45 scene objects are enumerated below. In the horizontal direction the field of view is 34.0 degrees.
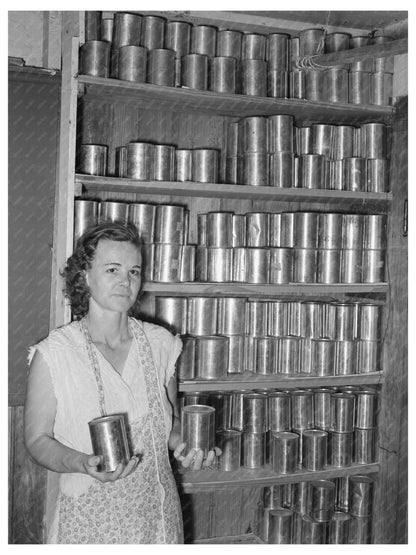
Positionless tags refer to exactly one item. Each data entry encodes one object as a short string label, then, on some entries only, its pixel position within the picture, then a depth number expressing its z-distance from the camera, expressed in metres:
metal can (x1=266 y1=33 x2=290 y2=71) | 2.84
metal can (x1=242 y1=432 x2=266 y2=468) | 2.83
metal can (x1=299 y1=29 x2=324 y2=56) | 2.85
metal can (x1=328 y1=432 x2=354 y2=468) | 2.92
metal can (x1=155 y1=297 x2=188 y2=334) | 2.71
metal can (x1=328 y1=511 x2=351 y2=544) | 2.94
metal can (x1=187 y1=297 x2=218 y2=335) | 2.74
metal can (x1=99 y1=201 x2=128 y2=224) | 2.57
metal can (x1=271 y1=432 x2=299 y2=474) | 2.80
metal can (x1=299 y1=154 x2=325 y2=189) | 2.87
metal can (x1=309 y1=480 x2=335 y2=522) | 2.95
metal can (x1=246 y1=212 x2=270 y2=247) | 2.83
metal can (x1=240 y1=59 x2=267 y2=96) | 2.76
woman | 1.81
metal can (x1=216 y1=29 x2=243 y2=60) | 2.78
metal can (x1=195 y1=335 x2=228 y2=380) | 2.73
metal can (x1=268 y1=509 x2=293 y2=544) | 3.00
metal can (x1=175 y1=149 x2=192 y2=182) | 2.71
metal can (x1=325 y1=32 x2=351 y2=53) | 2.88
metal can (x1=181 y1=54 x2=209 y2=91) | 2.68
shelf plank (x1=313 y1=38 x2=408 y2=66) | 1.93
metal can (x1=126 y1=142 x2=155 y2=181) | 2.62
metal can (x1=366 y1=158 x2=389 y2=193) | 2.94
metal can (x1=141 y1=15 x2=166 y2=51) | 2.67
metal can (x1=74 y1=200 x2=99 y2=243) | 2.50
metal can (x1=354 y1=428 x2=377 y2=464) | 2.96
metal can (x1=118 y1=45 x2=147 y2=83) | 2.59
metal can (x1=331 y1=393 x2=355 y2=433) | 2.92
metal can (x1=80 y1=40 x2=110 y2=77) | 2.54
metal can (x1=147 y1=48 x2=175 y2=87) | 2.63
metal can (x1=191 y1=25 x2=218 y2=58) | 2.76
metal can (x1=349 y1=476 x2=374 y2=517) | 3.00
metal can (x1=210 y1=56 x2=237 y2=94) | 2.71
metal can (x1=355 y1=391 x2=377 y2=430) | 2.95
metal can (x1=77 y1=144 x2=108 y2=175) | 2.57
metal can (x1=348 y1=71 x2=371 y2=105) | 2.94
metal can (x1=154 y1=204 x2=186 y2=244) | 2.66
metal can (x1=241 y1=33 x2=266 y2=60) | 2.80
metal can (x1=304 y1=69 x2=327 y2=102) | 2.87
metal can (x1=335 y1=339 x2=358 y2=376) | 2.96
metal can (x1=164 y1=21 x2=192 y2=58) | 2.73
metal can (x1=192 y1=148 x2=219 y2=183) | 2.72
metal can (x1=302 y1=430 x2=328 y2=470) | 2.85
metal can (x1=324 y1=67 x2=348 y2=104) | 2.90
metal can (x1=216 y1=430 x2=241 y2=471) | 2.78
